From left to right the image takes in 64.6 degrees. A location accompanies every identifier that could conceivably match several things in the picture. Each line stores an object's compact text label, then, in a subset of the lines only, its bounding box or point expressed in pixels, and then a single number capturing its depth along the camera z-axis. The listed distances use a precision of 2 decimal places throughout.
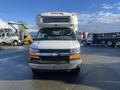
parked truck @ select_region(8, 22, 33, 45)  15.13
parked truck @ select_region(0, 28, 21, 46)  13.77
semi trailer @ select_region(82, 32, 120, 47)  13.29
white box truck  3.56
